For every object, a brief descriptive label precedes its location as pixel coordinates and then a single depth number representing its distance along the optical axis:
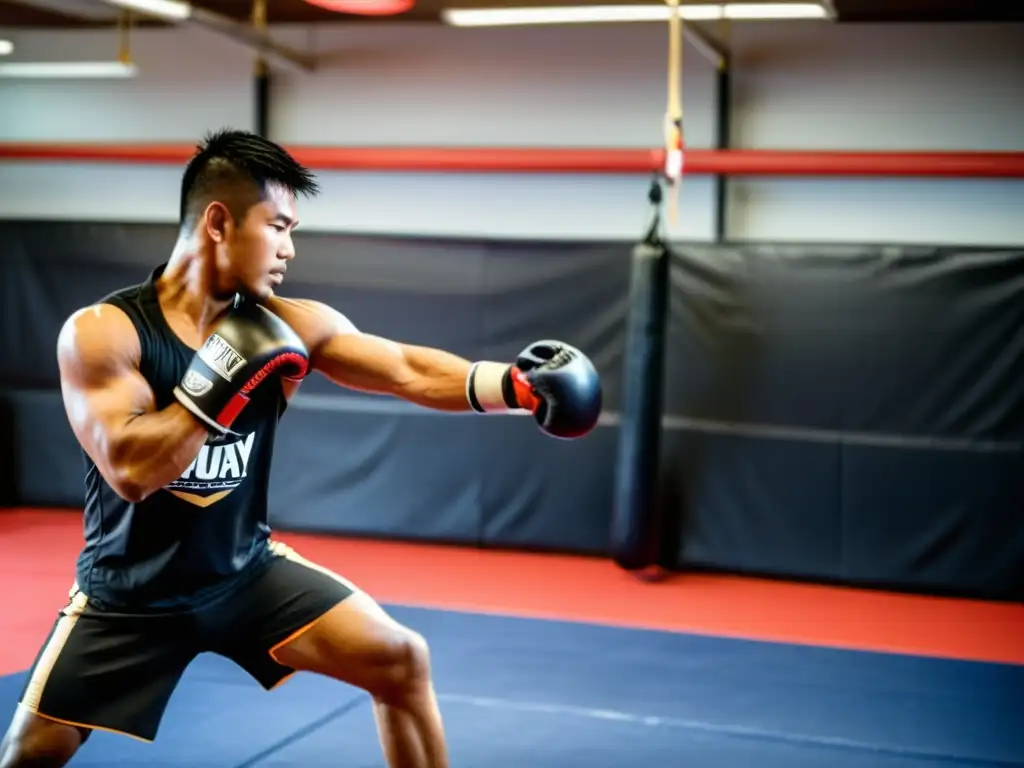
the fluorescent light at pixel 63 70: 6.41
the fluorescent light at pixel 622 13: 5.22
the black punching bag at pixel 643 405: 5.47
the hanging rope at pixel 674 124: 4.85
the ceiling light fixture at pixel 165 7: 5.52
